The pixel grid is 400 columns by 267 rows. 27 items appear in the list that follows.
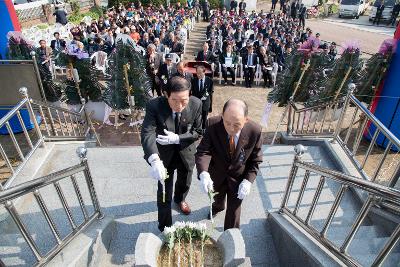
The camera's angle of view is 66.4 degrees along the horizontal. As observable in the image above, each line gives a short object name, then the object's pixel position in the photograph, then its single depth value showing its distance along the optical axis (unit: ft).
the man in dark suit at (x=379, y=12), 78.18
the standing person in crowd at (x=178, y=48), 43.34
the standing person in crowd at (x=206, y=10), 79.61
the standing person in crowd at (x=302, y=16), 74.84
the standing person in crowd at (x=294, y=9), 79.87
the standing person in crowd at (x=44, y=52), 32.09
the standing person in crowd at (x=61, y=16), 56.39
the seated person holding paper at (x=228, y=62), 40.27
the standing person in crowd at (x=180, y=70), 23.78
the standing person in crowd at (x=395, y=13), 75.65
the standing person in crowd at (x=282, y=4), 89.89
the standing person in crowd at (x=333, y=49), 39.29
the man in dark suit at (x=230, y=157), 10.67
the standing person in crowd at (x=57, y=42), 41.25
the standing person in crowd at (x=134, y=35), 45.62
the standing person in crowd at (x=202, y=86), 25.36
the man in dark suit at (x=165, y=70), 29.86
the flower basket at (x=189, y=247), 8.67
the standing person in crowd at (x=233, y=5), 84.88
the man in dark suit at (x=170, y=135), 10.84
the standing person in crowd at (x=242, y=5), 81.55
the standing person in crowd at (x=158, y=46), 42.11
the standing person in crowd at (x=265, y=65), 39.60
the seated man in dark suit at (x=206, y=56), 41.06
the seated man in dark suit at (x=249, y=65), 39.42
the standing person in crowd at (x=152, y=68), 33.40
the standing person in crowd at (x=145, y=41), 45.36
